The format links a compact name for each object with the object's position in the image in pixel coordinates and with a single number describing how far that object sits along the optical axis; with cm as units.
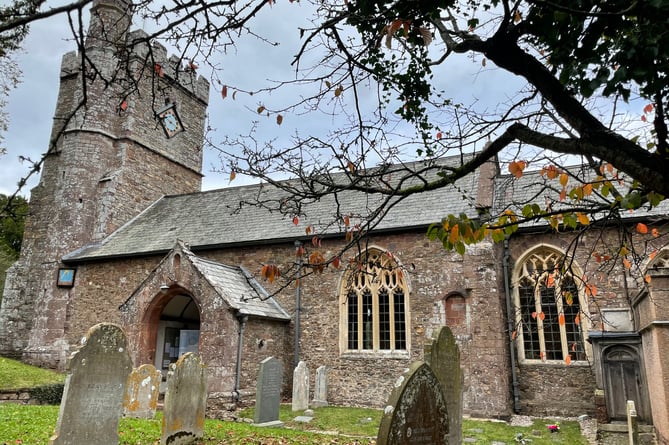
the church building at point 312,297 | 1212
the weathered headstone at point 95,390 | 680
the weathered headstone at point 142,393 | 1081
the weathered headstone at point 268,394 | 1038
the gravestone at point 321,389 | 1361
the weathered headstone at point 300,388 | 1269
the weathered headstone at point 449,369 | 680
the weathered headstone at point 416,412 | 391
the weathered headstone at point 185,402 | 797
